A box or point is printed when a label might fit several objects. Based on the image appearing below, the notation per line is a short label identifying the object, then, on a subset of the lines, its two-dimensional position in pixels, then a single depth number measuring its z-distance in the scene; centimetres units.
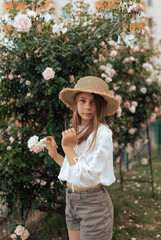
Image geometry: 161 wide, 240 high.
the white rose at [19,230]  205
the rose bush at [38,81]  192
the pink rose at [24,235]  208
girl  129
